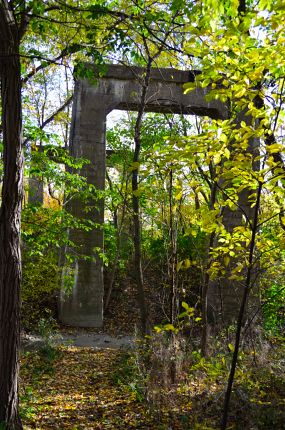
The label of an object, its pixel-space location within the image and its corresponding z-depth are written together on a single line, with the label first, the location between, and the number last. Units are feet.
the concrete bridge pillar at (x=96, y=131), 33.58
